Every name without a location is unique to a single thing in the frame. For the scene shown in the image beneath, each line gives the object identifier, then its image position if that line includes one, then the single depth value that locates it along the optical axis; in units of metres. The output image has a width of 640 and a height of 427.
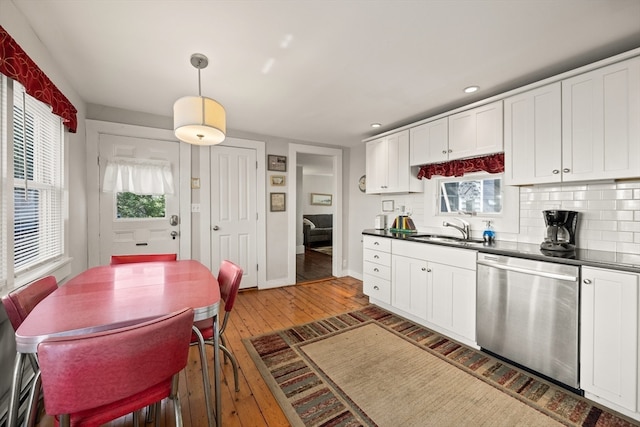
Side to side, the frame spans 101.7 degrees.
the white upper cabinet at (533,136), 2.03
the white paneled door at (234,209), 3.55
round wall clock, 4.38
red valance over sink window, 2.54
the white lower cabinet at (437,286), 2.31
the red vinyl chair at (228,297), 1.63
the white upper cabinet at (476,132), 2.38
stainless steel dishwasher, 1.74
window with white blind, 1.49
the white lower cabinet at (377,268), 3.09
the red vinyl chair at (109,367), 0.80
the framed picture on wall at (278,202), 4.02
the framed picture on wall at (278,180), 4.00
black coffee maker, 2.02
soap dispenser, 2.56
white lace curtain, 2.92
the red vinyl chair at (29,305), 1.02
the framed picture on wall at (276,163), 3.97
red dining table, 1.00
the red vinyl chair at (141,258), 2.14
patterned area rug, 1.56
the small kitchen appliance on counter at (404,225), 3.46
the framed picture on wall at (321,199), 8.50
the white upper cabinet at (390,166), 3.27
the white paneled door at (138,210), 2.94
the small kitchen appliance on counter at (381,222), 3.76
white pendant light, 1.64
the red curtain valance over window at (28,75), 1.32
